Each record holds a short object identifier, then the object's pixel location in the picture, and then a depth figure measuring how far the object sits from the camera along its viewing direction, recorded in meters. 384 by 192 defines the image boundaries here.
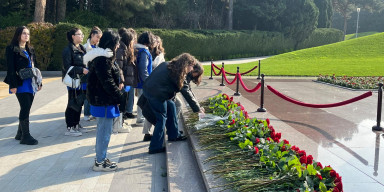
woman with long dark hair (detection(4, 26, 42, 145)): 5.99
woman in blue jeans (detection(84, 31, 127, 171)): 4.71
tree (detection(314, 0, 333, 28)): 47.97
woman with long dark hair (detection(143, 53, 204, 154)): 5.32
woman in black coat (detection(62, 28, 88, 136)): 6.80
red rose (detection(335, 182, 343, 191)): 3.39
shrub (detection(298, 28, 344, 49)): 44.41
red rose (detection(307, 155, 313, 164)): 3.83
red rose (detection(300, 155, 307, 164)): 3.90
